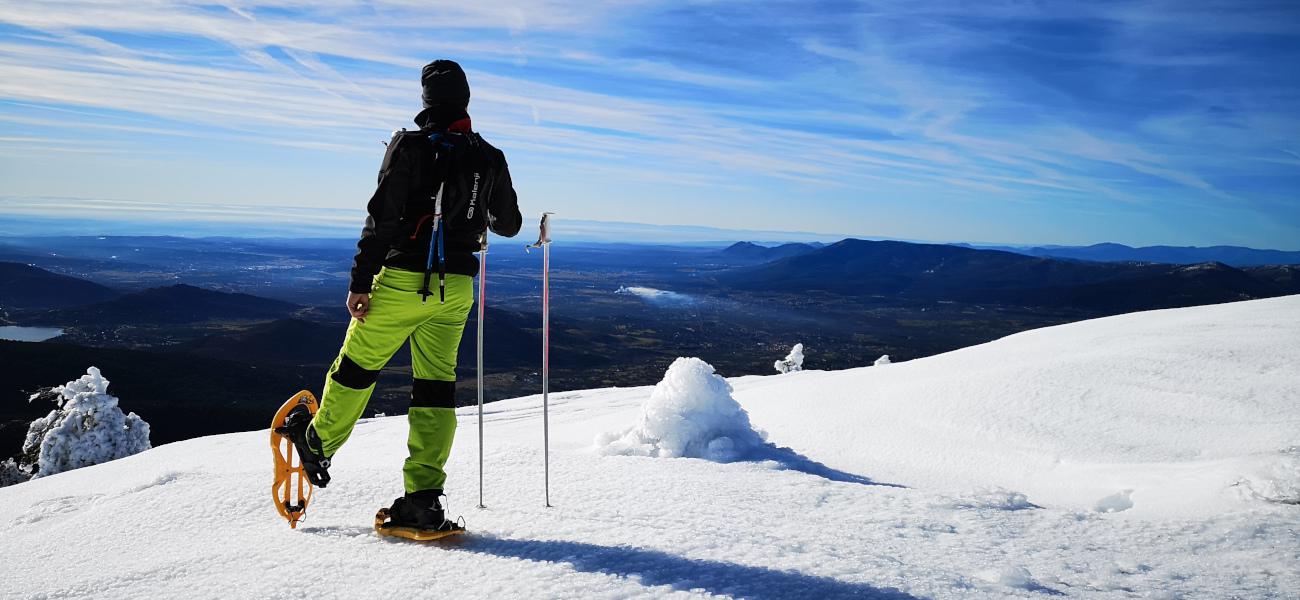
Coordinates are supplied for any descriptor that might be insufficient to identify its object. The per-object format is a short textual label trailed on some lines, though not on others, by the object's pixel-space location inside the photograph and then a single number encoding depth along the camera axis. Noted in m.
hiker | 3.73
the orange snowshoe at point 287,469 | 4.05
